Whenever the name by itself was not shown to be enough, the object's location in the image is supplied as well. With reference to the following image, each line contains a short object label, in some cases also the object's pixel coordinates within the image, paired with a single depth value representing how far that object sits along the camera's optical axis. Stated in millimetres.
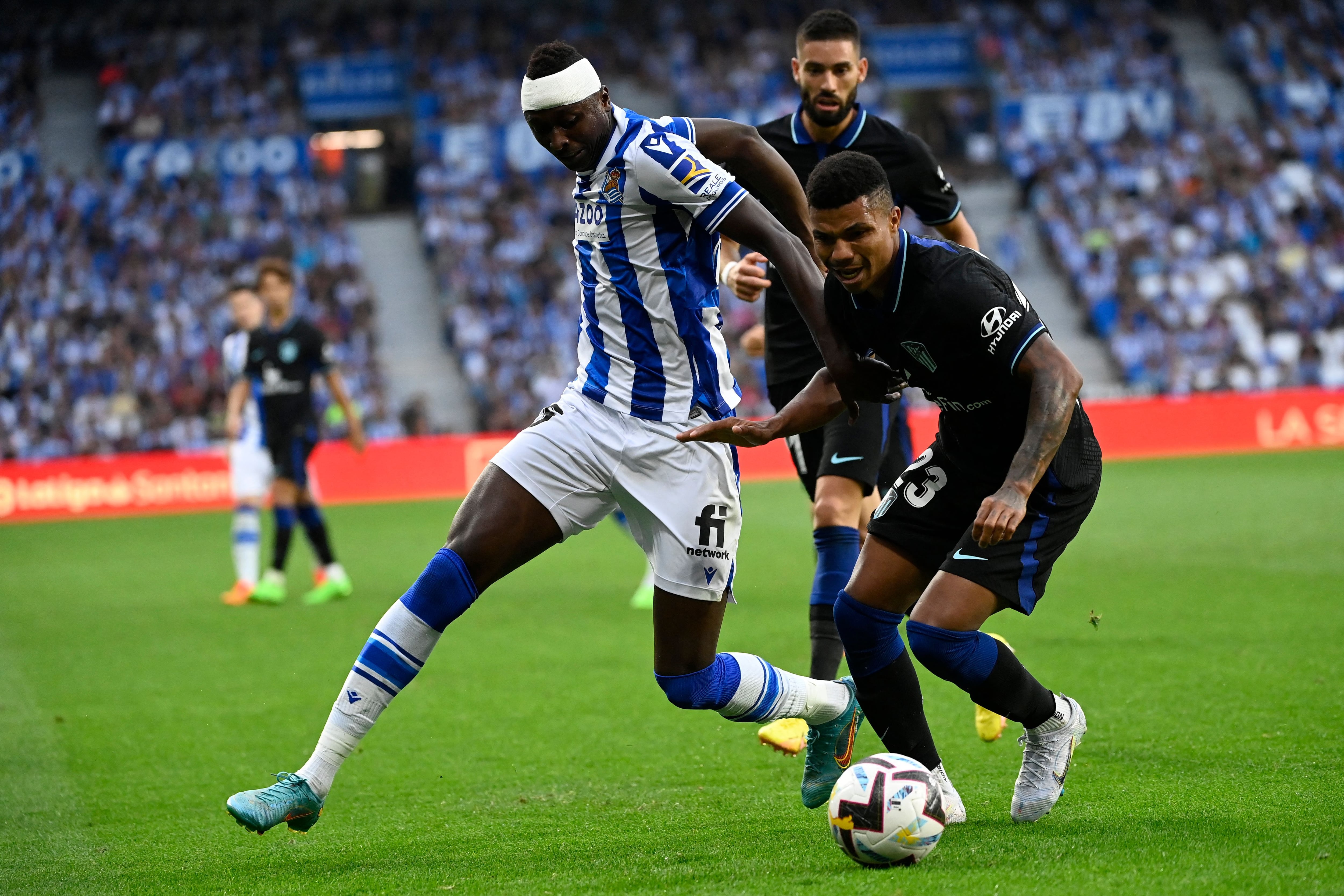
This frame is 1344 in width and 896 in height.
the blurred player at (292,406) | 23062
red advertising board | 40969
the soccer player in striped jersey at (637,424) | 8867
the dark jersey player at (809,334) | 11352
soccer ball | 7941
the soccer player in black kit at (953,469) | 8258
